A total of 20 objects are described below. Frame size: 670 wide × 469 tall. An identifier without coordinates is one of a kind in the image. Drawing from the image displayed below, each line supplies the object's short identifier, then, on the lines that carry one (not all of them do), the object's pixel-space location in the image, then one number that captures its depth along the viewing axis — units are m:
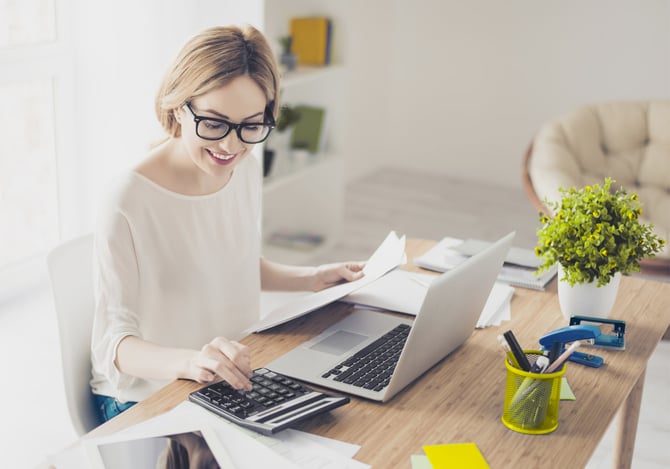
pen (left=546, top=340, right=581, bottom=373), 1.32
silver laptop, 1.38
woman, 1.52
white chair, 1.64
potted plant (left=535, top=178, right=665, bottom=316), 1.64
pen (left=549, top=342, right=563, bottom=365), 1.38
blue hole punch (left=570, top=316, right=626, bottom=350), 1.63
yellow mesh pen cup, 1.31
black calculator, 1.27
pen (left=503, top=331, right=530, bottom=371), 1.35
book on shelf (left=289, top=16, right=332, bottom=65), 4.04
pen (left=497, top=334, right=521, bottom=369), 1.36
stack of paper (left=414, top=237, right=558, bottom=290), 1.92
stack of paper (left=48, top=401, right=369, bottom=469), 1.16
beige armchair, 3.64
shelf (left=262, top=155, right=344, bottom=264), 4.09
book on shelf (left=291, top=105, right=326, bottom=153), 4.03
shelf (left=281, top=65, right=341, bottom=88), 3.71
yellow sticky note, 1.21
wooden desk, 1.27
